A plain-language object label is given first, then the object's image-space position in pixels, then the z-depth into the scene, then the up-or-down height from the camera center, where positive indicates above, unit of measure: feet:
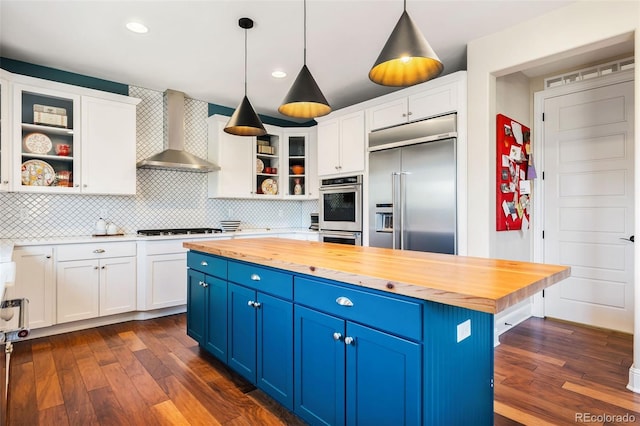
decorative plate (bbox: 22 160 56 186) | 11.20 +1.27
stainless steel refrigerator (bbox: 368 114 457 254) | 10.58 +0.87
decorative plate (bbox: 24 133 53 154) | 11.32 +2.25
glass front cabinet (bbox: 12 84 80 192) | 11.07 +2.35
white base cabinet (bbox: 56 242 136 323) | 10.89 -2.19
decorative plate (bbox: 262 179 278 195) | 16.88 +1.24
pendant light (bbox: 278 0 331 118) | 7.11 +2.44
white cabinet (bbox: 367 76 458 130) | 10.68 +3.48
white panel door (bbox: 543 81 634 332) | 10.80 +0.33
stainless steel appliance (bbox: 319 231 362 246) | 13.53 -0.98
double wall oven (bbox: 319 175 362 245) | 13.52 +0.10
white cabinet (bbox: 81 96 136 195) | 11.89 +2.29
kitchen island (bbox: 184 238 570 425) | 4.23 -1.70
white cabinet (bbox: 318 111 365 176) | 13.50 +2.75
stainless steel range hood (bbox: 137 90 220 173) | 13.50 +2.95
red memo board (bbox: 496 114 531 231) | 10.38 +1.19
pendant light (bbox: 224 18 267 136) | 8.87 +2.44
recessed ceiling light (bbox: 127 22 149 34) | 9.15 +4.88
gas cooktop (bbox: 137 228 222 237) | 13.11 -0.74
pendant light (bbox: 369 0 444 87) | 5.29 +2.52
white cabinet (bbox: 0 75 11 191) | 10.37 +2.22
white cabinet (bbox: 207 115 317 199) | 15.21 +2.31
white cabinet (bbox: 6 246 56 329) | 10.09 -2.04
